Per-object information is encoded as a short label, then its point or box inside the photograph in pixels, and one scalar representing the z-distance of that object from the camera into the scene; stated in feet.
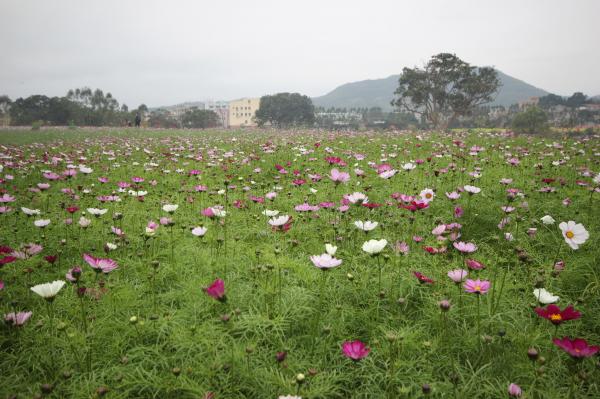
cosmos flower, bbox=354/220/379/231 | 5.76
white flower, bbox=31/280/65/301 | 4.18
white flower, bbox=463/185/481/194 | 7.57
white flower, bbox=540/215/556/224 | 7.77
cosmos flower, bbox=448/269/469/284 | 4.81
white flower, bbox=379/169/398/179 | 8.84
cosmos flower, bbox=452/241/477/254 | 5.33
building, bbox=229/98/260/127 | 361.30
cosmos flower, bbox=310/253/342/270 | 4.69
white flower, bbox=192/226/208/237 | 6.61
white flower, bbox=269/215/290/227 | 6.48
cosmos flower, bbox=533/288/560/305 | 4.37
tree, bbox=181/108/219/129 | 186.70
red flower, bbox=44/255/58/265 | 5.62
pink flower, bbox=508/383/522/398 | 3.46
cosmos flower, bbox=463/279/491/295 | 4.60
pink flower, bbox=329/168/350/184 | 8.03
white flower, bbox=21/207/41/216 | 7.61
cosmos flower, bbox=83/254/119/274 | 4.95
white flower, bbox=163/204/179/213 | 7.44
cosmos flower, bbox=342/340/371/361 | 3.76
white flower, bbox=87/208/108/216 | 7.46
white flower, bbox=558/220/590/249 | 5.28
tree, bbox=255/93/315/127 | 188.14
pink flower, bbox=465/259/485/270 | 5.29
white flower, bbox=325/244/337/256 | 5.13
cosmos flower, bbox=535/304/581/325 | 3.64
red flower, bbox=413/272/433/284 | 4.97
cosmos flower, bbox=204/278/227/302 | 4.11
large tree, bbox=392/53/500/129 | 95.04
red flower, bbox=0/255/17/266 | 5.06
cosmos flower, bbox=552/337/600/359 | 3.22
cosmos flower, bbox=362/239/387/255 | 4.95
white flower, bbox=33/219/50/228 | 7.01
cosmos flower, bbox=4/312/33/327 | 4.51
